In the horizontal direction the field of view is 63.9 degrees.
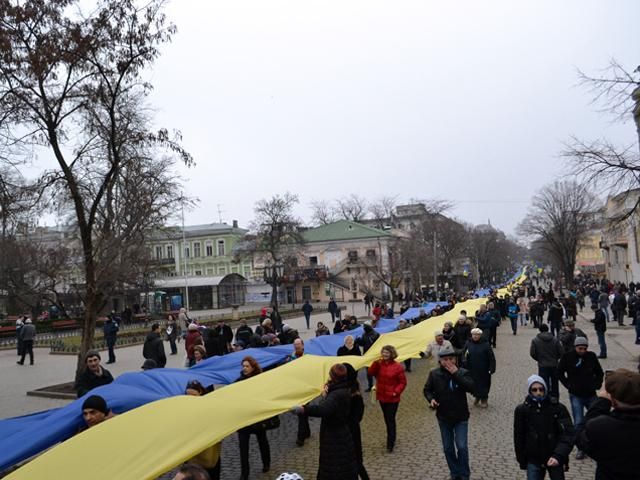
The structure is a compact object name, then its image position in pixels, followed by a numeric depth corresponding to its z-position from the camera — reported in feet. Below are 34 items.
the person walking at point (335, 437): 17.21
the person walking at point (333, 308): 110.73
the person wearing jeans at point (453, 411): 21.30
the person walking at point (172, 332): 70.54
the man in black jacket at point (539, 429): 16.79
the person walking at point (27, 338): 67.00
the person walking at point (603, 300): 82.43
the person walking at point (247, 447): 23.06
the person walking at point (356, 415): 20.35
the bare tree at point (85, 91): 40.63
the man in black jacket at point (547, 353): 32.42
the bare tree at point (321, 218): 304.50
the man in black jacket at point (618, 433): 11.61
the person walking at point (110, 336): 63.98
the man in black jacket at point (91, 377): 25.36
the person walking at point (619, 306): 80.02
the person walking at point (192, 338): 45.16
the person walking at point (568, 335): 33.73
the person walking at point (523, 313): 94.17
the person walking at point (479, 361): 33.50
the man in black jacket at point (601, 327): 51.83
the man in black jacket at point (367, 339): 42.37
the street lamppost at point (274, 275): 141.21
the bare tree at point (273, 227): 166.30
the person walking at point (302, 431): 28.66
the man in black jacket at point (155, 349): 41.29
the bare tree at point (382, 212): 290.97
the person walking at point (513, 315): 78.18
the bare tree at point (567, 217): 166.50
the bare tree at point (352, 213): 299.99
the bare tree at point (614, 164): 50.06
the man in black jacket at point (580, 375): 25.11
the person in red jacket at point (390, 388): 26.61
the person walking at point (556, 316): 63.31
